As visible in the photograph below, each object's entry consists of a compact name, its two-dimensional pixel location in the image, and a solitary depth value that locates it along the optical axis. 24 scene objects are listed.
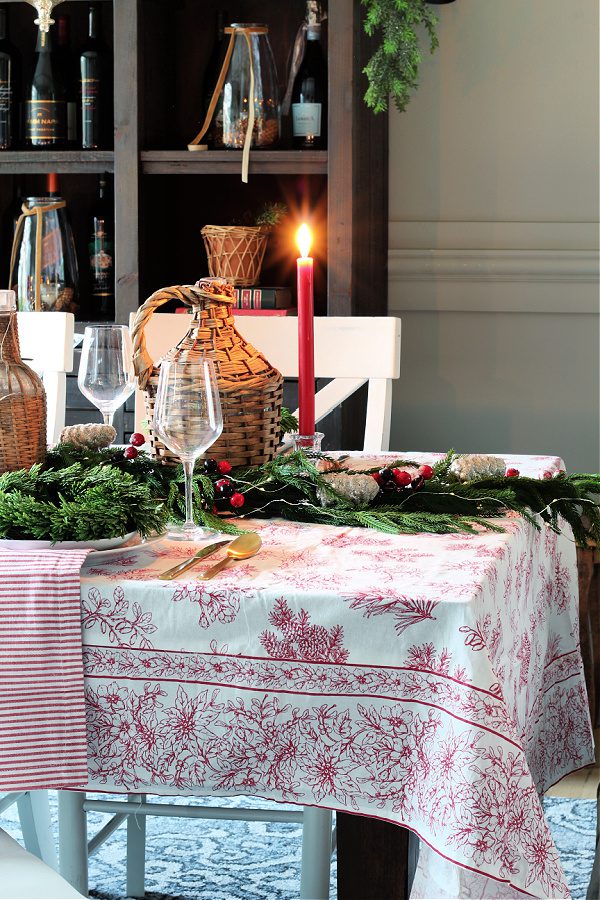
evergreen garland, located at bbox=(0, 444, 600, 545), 3.52
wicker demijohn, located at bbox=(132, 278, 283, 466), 3.90
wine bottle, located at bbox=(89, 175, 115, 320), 6.29
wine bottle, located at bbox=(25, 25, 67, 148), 6.10
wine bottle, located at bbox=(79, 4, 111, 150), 5.99
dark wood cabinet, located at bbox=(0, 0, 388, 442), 5.56
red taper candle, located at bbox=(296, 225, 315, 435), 3.81
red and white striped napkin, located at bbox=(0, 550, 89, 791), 3.36
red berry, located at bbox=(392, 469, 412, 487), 3.80
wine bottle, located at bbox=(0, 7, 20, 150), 6.14
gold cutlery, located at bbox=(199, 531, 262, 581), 3.53
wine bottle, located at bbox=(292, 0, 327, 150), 5.80
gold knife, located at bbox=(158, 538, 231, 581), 3.43
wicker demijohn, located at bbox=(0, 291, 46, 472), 3.69
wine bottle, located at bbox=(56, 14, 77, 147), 6.15
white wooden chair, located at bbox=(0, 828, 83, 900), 3.39
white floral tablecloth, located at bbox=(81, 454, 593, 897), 3.28
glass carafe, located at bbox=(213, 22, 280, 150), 5.82
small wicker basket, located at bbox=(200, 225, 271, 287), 5.84
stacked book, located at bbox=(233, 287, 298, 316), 5.81
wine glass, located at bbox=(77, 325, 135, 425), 4.17
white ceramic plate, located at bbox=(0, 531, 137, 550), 3.49
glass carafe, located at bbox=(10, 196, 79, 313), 6.18
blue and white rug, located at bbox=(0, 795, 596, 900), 4.47
